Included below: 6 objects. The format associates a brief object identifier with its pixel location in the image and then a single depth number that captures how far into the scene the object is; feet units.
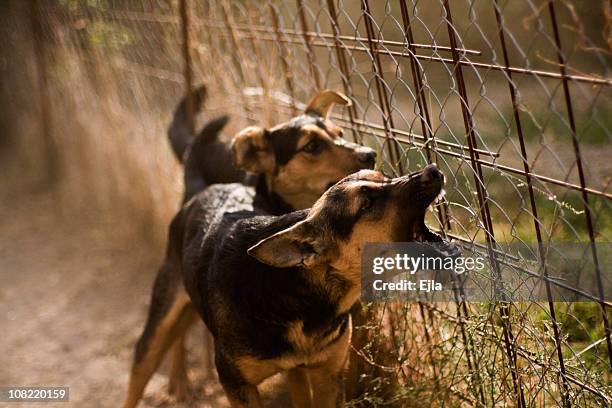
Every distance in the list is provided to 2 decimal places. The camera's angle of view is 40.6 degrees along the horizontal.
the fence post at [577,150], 9.01
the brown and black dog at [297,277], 10.97
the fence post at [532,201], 9.94
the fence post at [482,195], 11.14
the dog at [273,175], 14.75
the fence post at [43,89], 32.42
